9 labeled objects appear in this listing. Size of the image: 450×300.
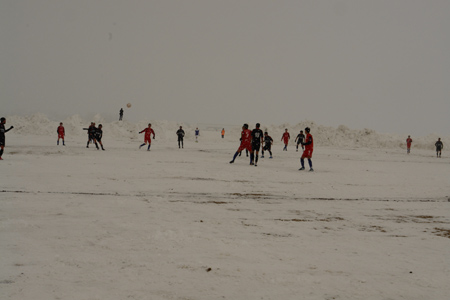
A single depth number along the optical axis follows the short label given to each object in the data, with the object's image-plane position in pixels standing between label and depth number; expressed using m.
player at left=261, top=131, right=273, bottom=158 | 20.97
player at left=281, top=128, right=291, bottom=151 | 30.11
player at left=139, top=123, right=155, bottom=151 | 23.28
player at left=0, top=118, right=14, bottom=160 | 14.74
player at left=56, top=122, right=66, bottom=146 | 25.17
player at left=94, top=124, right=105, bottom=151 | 22.33
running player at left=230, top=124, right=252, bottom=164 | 16.83
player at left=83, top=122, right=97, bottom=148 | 22.70
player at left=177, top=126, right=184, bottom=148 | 28.17
